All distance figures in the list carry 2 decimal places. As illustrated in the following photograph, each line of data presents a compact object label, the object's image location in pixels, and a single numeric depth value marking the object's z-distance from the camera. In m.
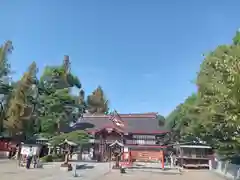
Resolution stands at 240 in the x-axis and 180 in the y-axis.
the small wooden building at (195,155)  20.39
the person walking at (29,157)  14.50
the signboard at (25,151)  16.63
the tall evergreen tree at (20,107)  21.25
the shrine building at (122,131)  25.08
